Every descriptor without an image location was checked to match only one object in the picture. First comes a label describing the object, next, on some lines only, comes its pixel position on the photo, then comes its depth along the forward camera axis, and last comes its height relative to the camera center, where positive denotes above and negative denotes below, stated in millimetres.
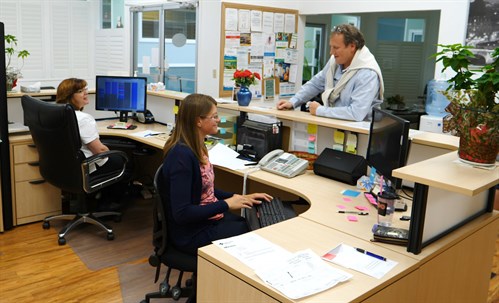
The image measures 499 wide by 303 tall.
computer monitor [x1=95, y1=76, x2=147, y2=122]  4316 -331
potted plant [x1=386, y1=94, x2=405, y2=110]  6133 -418
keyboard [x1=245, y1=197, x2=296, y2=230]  2291 -726
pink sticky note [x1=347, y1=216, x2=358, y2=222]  2158 -671
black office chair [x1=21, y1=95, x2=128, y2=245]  3240 -681
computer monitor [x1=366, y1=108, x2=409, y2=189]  2084 -344
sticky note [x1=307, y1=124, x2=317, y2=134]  3084 -399
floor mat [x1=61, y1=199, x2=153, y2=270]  3293 -1354
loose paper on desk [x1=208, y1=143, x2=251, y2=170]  3013 -615
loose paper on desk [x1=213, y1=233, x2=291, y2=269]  1708 -685
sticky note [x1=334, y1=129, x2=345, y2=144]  2926 -419
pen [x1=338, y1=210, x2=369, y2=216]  2247 -669
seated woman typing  2164 -579
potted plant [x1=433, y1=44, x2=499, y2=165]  1856 -140
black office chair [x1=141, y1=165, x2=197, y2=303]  2229 -901
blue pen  1763 -681
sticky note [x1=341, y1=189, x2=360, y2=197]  2542 -659
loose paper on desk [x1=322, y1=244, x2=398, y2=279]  1663 -684
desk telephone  2849 -596
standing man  3024 -93
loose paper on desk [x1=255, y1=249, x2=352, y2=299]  1514 -688
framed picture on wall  4062 +380
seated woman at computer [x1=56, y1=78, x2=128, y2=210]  3488 -502
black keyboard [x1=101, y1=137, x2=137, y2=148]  3979 -706
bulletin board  5289 +199
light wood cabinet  3727 -1048
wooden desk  1590 -703
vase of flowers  3404 -155
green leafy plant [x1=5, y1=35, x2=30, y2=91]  4084 -196
